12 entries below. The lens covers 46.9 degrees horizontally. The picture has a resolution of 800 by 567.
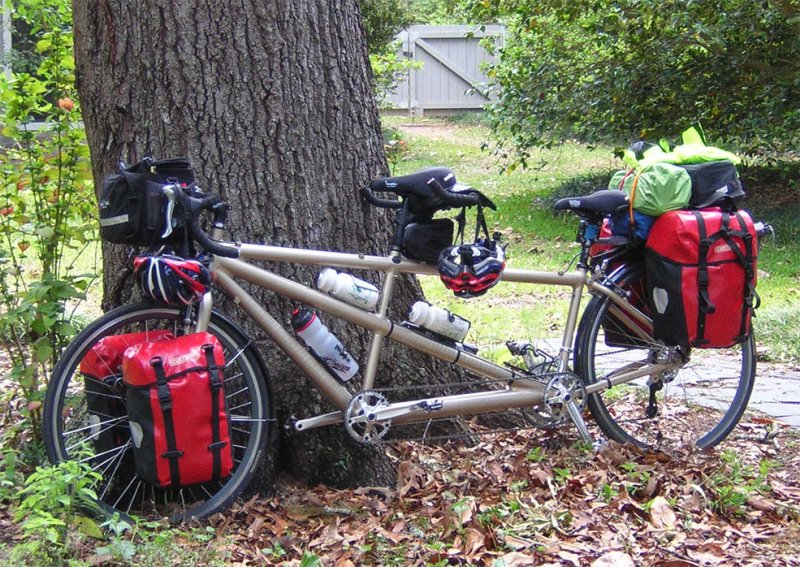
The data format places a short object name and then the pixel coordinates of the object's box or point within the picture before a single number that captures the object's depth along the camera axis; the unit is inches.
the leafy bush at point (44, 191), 151.4
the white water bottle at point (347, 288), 142.5
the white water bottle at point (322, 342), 141.4
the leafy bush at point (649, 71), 346.0
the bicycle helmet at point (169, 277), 126.9
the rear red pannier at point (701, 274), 155.3
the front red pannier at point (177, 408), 124.8
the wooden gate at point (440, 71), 801.6
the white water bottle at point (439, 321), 150.4
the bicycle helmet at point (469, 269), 146.3
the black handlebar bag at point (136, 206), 125.9
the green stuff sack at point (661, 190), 156.5
